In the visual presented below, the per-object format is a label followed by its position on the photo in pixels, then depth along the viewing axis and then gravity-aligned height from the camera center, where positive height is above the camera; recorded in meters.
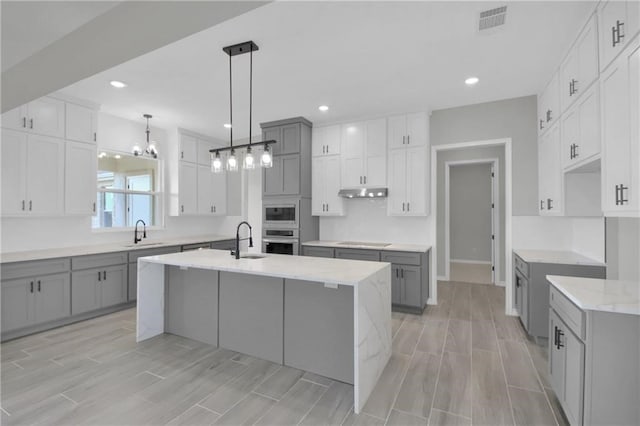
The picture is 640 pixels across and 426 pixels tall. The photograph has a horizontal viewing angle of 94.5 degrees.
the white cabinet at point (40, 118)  3.47 +1.17
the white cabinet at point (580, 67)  2.24 +1.25
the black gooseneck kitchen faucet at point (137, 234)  4.85 -0.34
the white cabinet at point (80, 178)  3.98 +0.49
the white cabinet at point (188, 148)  5.50 +1.24
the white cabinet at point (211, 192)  5.86 +0.44
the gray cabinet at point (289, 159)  4.86 +0.91
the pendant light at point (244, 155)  2.74 +0.61
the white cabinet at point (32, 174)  3.44 +0.48
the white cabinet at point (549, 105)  3.12 +1.23
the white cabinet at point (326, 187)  4.92 +0.45
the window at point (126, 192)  4.68 +0.37
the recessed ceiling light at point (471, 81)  3.39 +1.55
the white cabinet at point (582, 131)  2.24 +0.70
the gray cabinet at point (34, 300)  3.15 -0.98
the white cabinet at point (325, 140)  4.94 +1.24
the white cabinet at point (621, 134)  1.72 +0.51
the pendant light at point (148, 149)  4.89 +1.09
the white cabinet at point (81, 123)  3.96 +1.24
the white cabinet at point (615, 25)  1.75 +1.20
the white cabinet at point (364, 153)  4.62 +0.96
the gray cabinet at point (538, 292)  2.94 -0.82
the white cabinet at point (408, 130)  4.34 +1.25
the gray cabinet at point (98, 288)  3.69 -0.98
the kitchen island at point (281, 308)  2.26 -0.88
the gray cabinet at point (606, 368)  1.51 -0.81
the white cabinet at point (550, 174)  3.11 +0.45
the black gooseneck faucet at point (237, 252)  2.90 -0.39
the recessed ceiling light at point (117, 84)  3.49 +1.55
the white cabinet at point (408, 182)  4.33 +0.47
